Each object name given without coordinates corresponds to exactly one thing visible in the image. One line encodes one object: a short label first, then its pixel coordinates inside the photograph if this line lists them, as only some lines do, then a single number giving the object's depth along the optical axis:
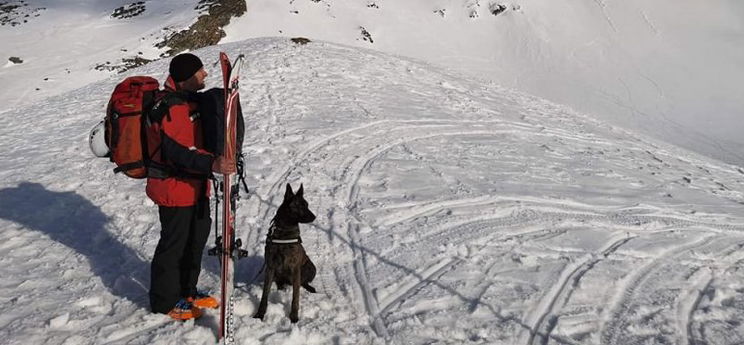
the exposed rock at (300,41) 22.51
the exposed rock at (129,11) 39.38
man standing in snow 4.30
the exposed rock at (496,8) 47.59
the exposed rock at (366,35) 41.98
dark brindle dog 4.82
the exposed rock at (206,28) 33.28
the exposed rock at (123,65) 29.20
